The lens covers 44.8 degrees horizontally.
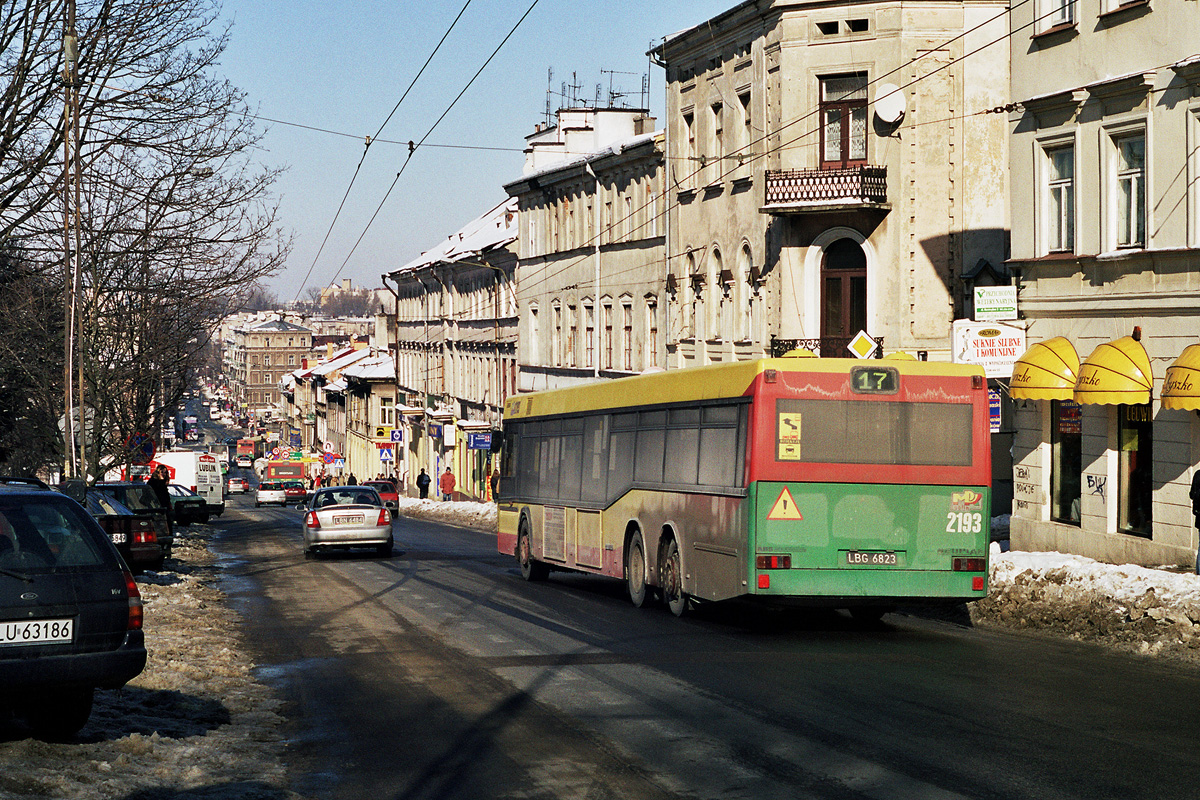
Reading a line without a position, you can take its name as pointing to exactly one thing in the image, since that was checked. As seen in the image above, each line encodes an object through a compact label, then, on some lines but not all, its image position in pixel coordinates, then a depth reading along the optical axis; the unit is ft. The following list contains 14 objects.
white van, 195.31
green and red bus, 48.75
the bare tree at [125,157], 67.77
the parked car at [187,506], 155.02
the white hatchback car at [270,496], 292.20
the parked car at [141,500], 93.97
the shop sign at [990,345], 70.59
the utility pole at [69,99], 66.39
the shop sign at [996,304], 71.05
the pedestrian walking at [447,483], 216.95
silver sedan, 96.99
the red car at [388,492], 187.97
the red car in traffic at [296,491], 286.83
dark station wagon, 26.94
